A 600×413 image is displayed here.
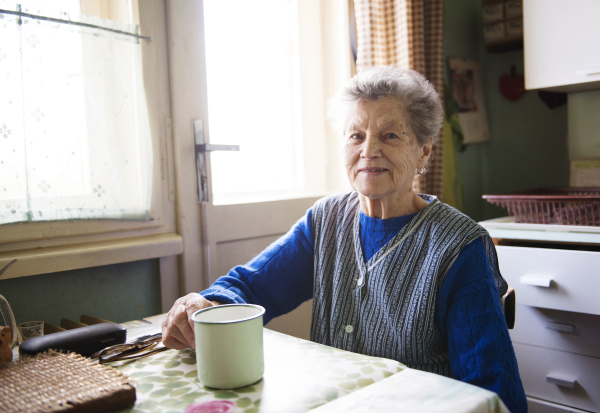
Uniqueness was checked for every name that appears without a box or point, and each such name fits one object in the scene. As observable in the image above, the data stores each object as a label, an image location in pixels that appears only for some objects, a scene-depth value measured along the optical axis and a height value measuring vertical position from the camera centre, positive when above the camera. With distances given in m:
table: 0.61 -0.29
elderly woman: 0.92 -0.21
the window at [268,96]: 1.79 +0.34
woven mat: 0.59 -0.26
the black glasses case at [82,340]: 0.79 -0.26
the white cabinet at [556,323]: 1.52 -0.53
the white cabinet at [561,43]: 1.83 +0.50
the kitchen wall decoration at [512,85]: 2.62 +0.47
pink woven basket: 1.62 -0.14
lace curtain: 1.16 +0.18
